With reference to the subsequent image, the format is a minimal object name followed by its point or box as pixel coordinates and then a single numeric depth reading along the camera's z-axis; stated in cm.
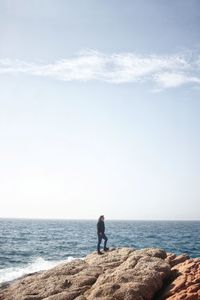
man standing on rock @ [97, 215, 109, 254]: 2167
